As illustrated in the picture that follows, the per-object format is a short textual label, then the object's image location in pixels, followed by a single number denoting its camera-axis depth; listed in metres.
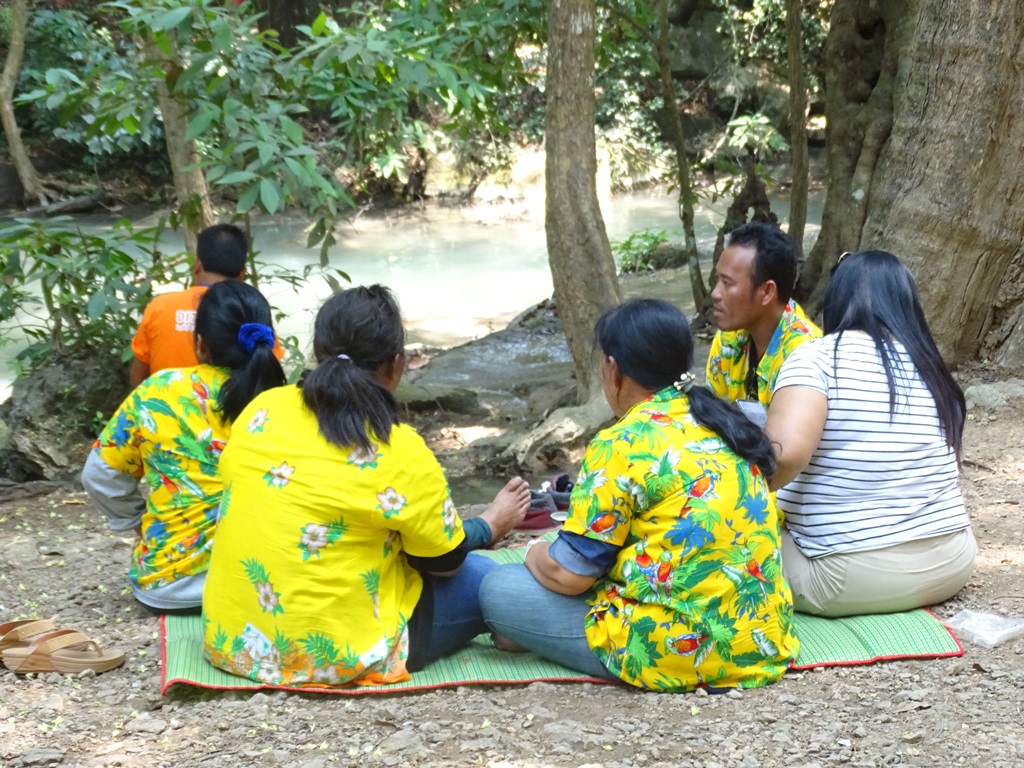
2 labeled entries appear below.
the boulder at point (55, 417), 5.09
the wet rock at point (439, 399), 6.80
